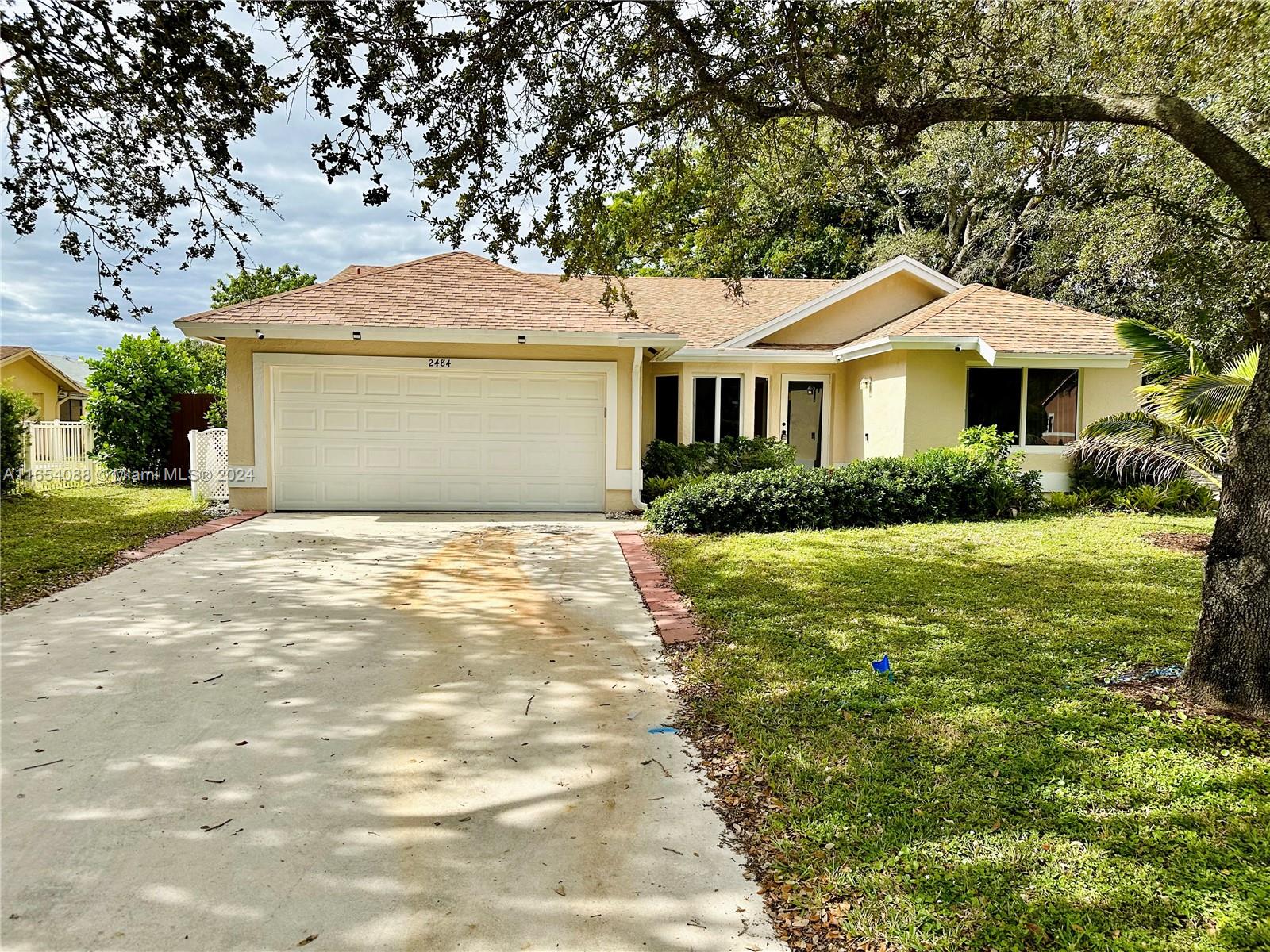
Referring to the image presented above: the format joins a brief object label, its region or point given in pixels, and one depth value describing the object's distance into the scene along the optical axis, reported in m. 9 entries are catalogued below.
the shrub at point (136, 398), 15.84
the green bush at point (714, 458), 14.45
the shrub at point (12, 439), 13.71
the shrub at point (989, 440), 12.59
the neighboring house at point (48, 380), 28.67
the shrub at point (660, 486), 13.55
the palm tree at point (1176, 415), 9.42
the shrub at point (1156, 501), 12.12
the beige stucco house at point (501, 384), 12.07
